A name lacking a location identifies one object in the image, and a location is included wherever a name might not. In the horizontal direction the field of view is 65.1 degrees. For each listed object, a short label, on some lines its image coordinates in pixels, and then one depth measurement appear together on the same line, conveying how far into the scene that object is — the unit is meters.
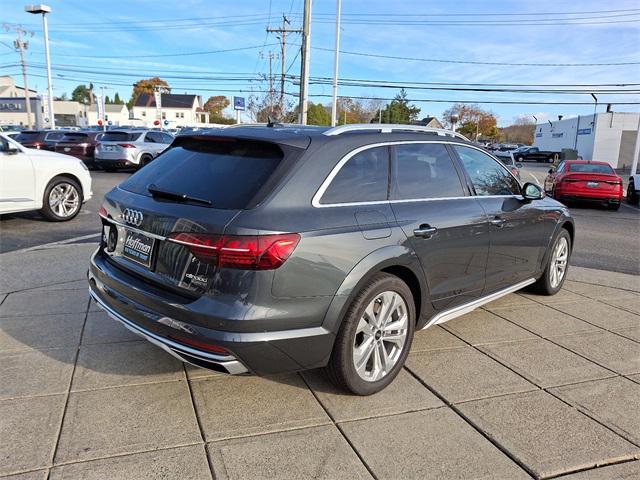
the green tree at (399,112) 83.85
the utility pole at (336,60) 30.98
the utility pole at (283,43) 39.44
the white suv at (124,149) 19.17
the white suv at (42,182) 8.23
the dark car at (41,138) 19.61
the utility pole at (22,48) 51.28
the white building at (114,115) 106.81
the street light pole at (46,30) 35.00
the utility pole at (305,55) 21.05
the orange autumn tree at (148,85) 112.94
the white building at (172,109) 102.19
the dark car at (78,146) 20.18
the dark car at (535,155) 55.97
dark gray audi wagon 2.70
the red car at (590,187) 15.20
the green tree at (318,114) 67.56
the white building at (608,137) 50.12
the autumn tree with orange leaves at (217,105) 122.25
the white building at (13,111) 83.00
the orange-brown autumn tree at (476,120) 103.44
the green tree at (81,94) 138.50
